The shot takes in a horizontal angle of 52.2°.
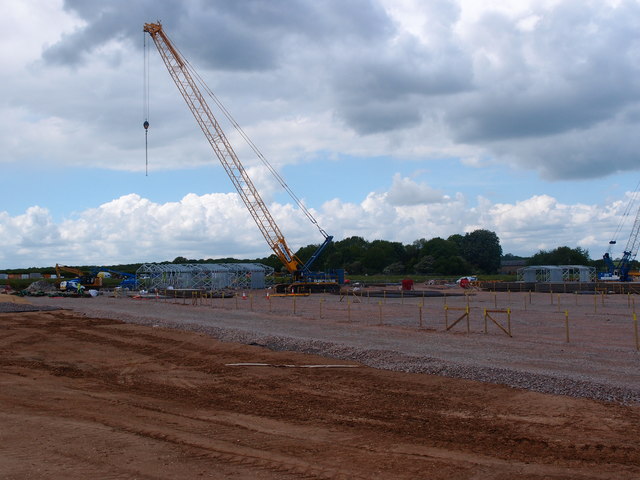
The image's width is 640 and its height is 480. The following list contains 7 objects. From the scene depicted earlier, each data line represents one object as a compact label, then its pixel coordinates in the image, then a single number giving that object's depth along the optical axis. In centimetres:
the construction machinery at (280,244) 7856
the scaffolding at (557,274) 10412
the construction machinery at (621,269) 10950
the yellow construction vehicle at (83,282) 7744
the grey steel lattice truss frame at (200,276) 8556
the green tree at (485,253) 17362
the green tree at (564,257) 16638
